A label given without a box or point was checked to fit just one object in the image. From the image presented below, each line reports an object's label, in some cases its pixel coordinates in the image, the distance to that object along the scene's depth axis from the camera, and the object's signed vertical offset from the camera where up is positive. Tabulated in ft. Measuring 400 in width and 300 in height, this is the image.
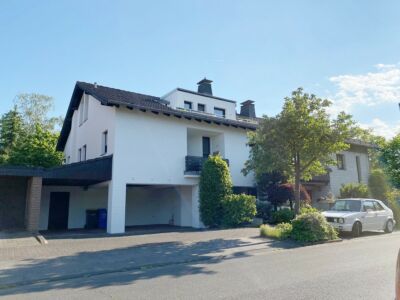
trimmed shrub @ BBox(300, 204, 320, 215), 50.61 -0.85
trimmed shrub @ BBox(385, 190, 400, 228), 66.44 -0.35
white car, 45.42 -1.76
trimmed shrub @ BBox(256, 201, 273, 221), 62.39 -1.24
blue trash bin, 63.31 -2.34
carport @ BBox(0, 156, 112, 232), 46.44 +4.12
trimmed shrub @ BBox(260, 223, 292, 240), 42.11 -3.53
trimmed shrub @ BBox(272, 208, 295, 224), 58.70 -2.10
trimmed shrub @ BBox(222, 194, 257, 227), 55.72 -0.76
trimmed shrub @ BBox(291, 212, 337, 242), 40.29 -3.10
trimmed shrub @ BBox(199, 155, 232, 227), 58.13 +2.67
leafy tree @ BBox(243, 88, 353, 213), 45.75 +9.63
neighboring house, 81.00 +7.61
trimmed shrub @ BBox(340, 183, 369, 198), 75.72 +2.95
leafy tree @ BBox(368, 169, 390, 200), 81.82 +4.82
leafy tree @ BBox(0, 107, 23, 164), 106.83 +24.70
